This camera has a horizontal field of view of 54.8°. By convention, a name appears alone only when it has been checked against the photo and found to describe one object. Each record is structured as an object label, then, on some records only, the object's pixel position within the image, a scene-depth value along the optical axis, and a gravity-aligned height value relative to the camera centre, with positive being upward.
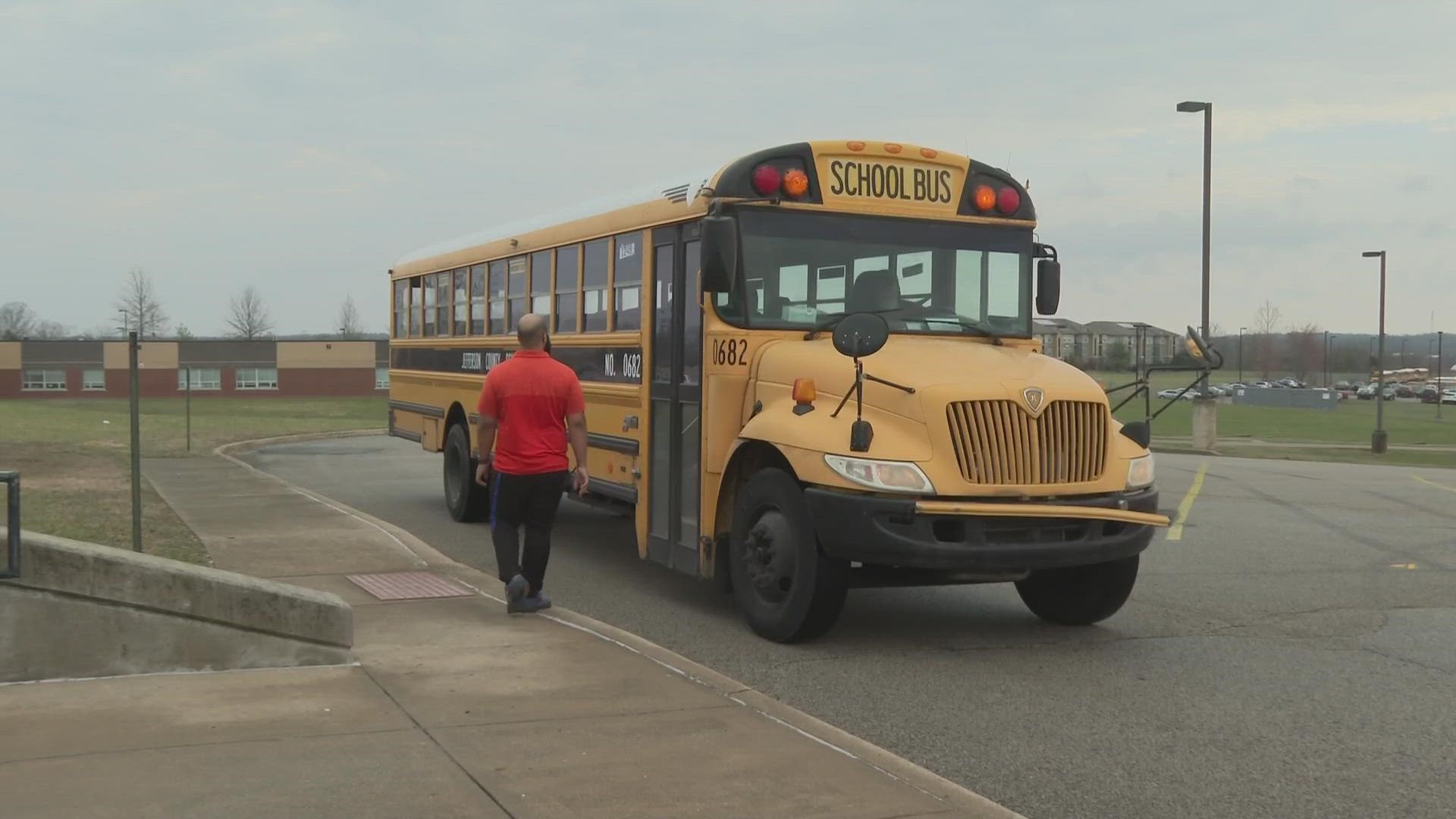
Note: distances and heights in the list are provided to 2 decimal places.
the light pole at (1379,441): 32.75 -1.92
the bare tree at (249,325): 125.94 +2.40
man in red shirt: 7.88 -0.50
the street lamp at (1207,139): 28.41 +4.43
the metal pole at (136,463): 7.69 -0.65
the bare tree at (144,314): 118.81 +3.09
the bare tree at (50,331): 129.25 +1.74
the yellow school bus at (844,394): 7.06 -0.22
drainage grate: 8.55 -1.47
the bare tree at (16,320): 125.94 +2.64
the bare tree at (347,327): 143.23 +2.61
